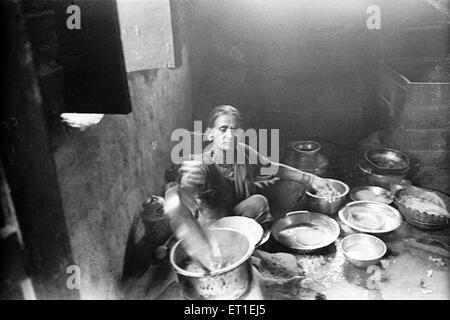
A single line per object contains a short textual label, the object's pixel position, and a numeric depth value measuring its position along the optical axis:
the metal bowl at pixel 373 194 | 4.94
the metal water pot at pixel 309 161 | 5.63
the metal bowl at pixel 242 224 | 4.01
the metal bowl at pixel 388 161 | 5.34
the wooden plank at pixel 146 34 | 3.87
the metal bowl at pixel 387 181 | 5.18
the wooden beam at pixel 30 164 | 2.16
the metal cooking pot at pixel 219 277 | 2.90
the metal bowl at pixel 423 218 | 4.22
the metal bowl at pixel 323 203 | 4.52
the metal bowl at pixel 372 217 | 4.19
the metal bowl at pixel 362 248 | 3.72
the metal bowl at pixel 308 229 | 3.98
